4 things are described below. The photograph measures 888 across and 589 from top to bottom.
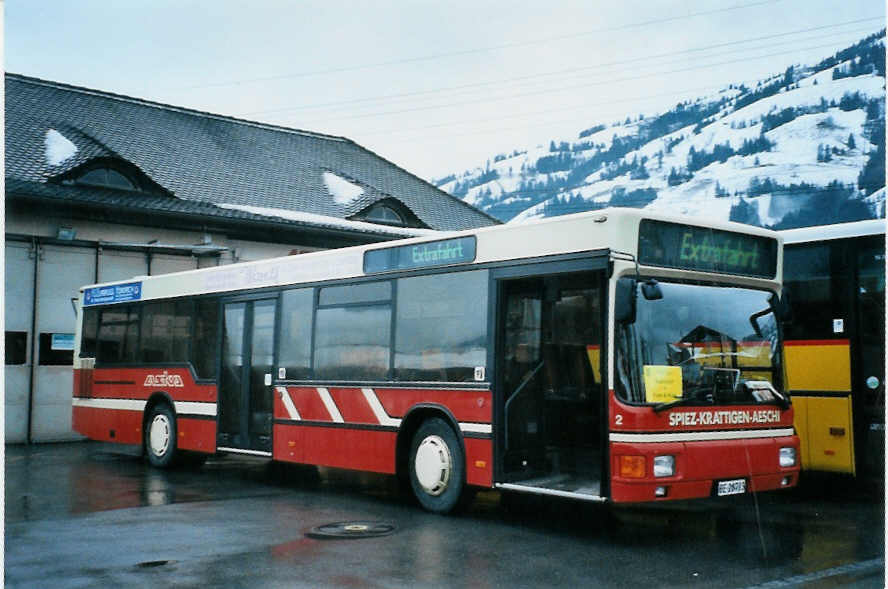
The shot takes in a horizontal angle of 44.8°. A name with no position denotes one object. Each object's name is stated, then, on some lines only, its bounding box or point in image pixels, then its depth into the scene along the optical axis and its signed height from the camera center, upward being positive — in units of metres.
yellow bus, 11.53 +0.22
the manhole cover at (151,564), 7.96 -1.52
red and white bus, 9.03 +0.02
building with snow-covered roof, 21.05 +3.84
